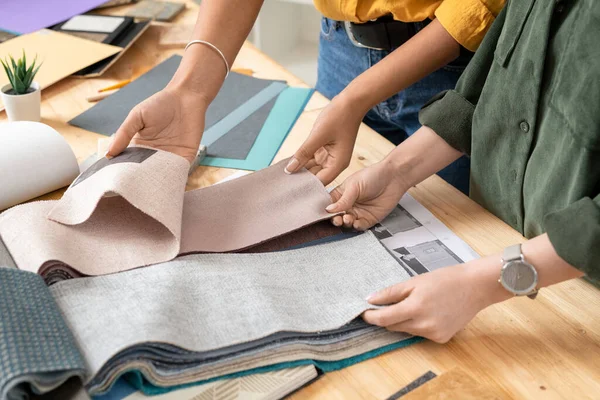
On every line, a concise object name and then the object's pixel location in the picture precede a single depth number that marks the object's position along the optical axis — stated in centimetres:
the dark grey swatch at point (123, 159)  96
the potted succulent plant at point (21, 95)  123
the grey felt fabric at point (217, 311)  69
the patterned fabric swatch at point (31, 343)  61
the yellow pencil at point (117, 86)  143
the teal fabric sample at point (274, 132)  119
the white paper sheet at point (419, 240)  94
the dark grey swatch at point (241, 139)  122
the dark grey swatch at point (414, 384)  73
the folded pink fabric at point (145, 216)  83
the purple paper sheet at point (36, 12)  166
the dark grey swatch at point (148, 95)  130
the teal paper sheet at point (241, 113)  127
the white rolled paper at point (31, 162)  100
